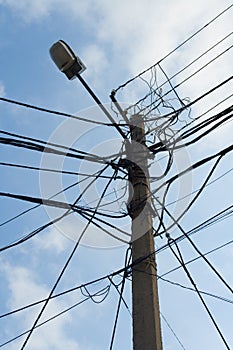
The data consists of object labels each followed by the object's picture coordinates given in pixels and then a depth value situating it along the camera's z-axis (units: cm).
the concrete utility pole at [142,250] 399
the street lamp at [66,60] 483
